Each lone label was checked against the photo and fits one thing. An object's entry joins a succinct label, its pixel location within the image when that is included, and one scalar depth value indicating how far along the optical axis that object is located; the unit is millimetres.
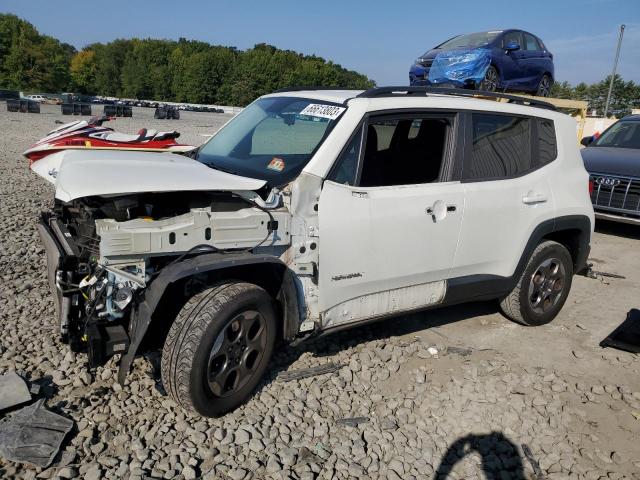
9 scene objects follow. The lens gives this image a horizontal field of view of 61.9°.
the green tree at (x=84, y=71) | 105250
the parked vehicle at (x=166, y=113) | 36938
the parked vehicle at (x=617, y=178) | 8250
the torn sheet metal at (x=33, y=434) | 2828
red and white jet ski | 4320
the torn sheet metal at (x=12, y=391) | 3217
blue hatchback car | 8805
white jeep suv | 3082
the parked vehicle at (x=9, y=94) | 59188
